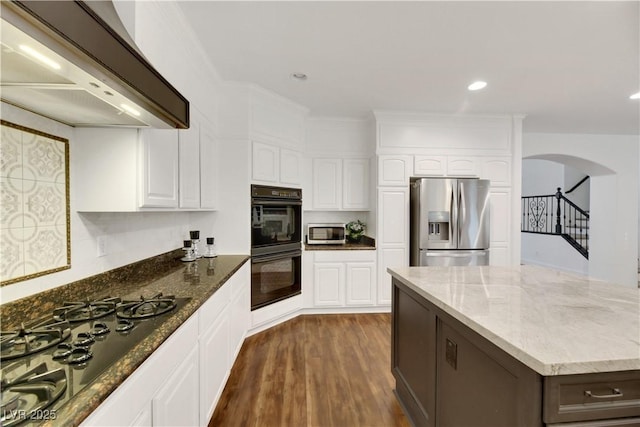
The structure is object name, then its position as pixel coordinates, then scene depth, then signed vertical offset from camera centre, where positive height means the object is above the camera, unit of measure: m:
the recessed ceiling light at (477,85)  3.02 +1.28
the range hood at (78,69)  0.69 +0.42
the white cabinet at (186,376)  0.89 -0.70
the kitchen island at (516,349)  0.96 -0.52
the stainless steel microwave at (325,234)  4.14 -0.34
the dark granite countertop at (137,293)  0.73 -0.45
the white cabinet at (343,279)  3.85 -0.89
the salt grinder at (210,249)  2.79 -0.39
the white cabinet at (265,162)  3.19 +0.51
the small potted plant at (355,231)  4.37 -0.31
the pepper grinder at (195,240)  2.65 -0.29
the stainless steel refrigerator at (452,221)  3.75 -0.13
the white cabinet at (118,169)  1.59 +0.21
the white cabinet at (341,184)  4.21 +0.36
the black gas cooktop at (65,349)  0.70 -0.45
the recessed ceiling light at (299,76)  2.88 +1.30
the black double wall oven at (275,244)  3.18 -0.40
